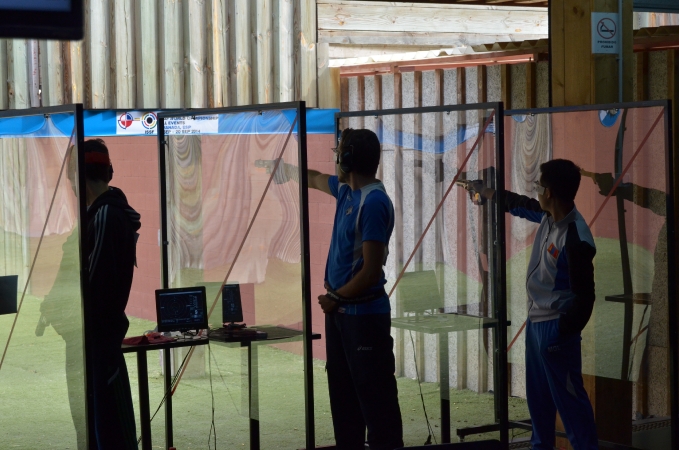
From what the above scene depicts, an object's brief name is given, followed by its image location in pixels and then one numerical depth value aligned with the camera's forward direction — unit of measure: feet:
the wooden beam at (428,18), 27.09
